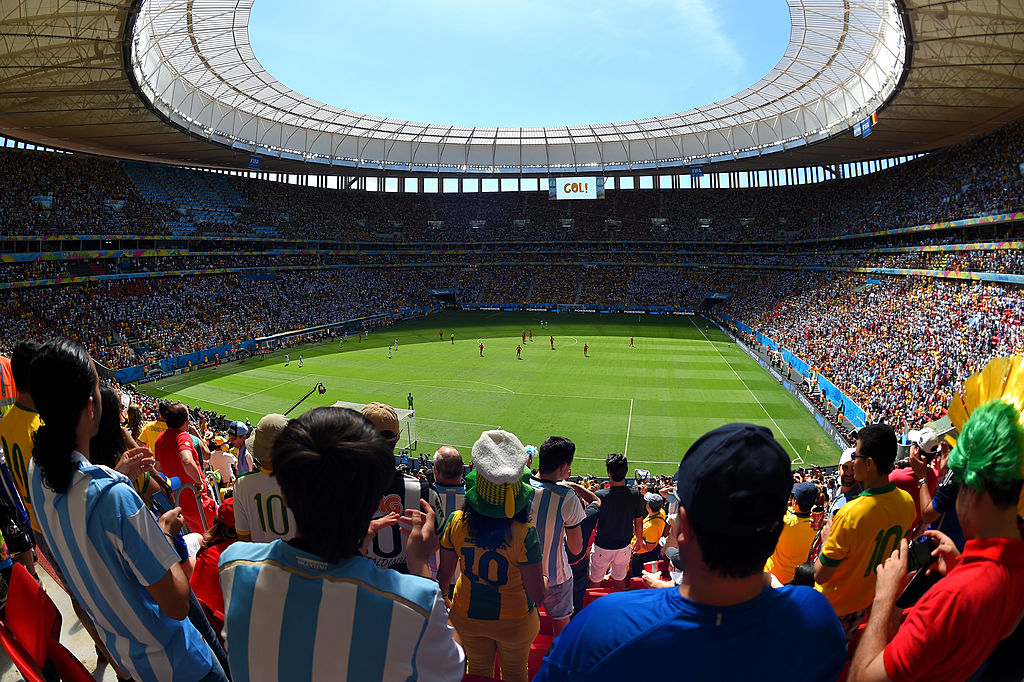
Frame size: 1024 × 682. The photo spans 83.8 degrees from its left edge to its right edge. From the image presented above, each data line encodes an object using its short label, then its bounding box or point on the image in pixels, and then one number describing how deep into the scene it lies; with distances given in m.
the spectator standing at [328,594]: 1.96
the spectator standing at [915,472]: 5.08
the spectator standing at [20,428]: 3.40
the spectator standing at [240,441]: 9.00
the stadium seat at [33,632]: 2.81
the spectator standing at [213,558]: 3.83
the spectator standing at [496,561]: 3.47
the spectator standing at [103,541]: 2.53
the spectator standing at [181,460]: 6.30
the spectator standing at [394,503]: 3.73
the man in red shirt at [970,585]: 2.15
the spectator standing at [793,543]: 5.26
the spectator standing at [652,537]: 7.76
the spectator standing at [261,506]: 3.68
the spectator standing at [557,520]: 4.27
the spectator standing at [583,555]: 4.99
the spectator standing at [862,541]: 3.59
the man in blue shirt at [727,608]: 1.72
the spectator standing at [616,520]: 6.13
